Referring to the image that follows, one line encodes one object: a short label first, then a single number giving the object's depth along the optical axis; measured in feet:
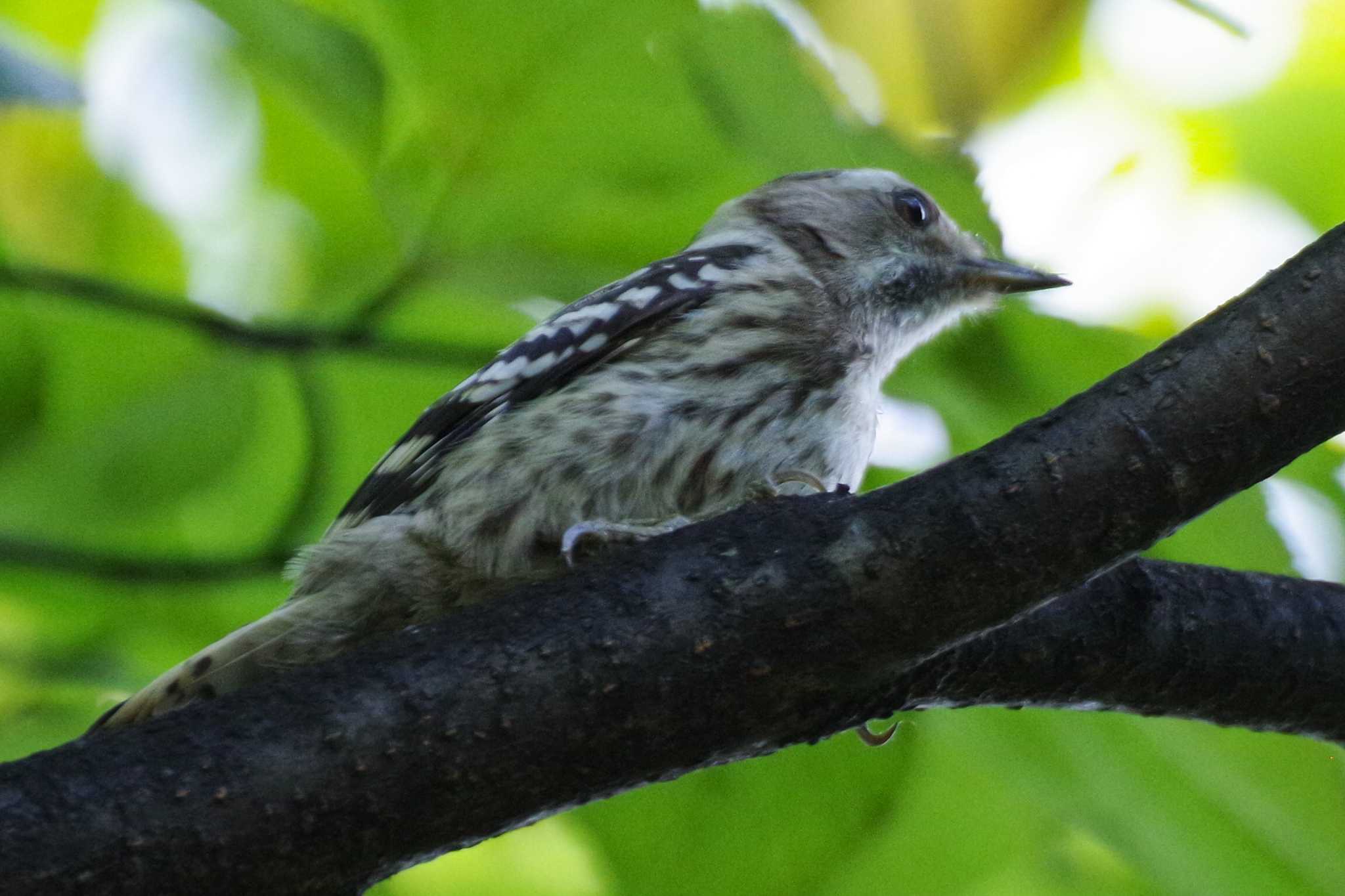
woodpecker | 16.39
